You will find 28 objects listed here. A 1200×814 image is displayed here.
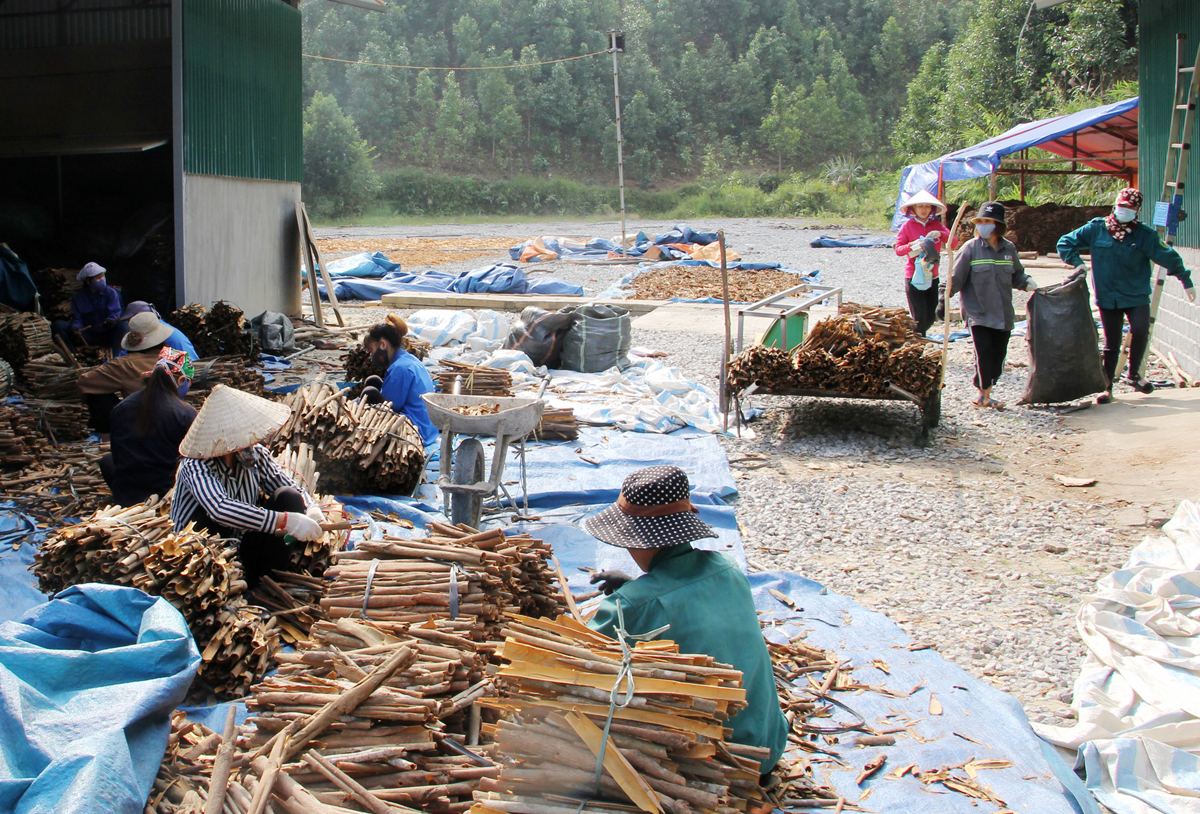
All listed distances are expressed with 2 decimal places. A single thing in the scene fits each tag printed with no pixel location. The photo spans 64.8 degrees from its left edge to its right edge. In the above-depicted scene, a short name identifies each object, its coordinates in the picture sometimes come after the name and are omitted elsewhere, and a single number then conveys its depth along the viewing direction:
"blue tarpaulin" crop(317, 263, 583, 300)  18.17
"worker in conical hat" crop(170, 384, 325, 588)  4.52
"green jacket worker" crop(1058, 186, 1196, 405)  9.19
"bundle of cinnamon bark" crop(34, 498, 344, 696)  4.04
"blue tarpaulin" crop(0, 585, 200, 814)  2.86
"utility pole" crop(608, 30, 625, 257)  22.73
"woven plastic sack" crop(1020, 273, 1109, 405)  9.11
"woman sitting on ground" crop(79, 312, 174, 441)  7.61
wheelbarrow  5.84
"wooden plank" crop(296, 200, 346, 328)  14.71
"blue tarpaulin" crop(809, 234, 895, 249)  29.67
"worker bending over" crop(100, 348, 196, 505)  5.21
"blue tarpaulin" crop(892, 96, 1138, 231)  18.02
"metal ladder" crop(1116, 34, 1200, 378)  10.05
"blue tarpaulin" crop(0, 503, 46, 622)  4.95
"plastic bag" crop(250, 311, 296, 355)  12.52
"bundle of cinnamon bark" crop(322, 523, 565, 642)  3.81
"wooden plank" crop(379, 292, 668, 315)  16.86
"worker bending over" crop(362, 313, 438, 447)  7.62
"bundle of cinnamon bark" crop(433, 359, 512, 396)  8.92
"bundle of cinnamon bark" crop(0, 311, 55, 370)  9.43
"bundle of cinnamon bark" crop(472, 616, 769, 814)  2.62
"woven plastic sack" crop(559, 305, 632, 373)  11.16
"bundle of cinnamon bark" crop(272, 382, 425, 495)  6.76
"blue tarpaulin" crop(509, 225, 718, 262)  26.47
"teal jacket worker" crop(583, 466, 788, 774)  3.05
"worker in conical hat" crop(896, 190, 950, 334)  10.16
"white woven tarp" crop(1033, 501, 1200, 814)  3.47
